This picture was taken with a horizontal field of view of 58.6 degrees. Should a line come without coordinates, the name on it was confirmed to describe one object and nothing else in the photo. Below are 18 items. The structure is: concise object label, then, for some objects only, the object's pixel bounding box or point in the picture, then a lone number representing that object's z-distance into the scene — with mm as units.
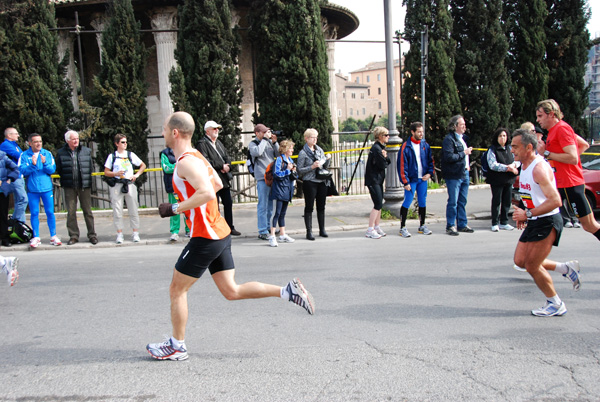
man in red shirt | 6031
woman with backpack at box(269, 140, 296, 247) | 9195
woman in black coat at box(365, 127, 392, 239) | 9312
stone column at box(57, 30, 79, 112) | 17438
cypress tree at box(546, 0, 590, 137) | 18812
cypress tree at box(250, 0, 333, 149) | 14500
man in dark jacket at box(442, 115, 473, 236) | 9453
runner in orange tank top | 3869
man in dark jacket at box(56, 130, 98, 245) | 9352
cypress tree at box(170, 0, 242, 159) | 14195
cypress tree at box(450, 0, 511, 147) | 17094
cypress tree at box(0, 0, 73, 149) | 13406
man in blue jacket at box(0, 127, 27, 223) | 9523
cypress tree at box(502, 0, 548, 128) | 18328
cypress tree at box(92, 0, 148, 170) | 14117
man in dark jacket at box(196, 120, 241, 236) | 9383
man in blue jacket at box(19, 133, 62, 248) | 9203
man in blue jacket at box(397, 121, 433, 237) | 9375
